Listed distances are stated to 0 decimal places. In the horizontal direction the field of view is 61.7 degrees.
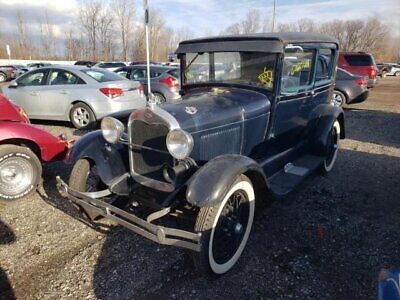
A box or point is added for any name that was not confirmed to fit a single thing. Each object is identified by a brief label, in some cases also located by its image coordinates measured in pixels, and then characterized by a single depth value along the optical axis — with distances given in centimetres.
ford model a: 281
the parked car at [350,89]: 1137
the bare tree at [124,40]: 4208
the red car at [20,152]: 423
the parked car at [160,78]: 1049
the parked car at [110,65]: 2214
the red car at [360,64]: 1495
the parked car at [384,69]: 3650
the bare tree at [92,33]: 4644
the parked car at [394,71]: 3992
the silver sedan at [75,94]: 773
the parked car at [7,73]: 2558
